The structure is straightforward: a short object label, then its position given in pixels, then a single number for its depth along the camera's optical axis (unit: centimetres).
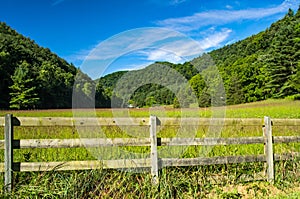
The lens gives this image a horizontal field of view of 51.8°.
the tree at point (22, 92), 5803
